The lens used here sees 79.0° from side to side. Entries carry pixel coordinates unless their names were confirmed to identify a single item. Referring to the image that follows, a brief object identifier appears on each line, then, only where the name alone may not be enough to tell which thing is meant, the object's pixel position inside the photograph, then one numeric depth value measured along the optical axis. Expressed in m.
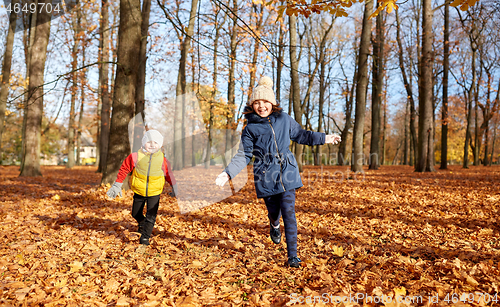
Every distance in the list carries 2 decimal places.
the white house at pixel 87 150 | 77.06
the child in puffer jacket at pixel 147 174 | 4.02
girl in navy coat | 3.18
